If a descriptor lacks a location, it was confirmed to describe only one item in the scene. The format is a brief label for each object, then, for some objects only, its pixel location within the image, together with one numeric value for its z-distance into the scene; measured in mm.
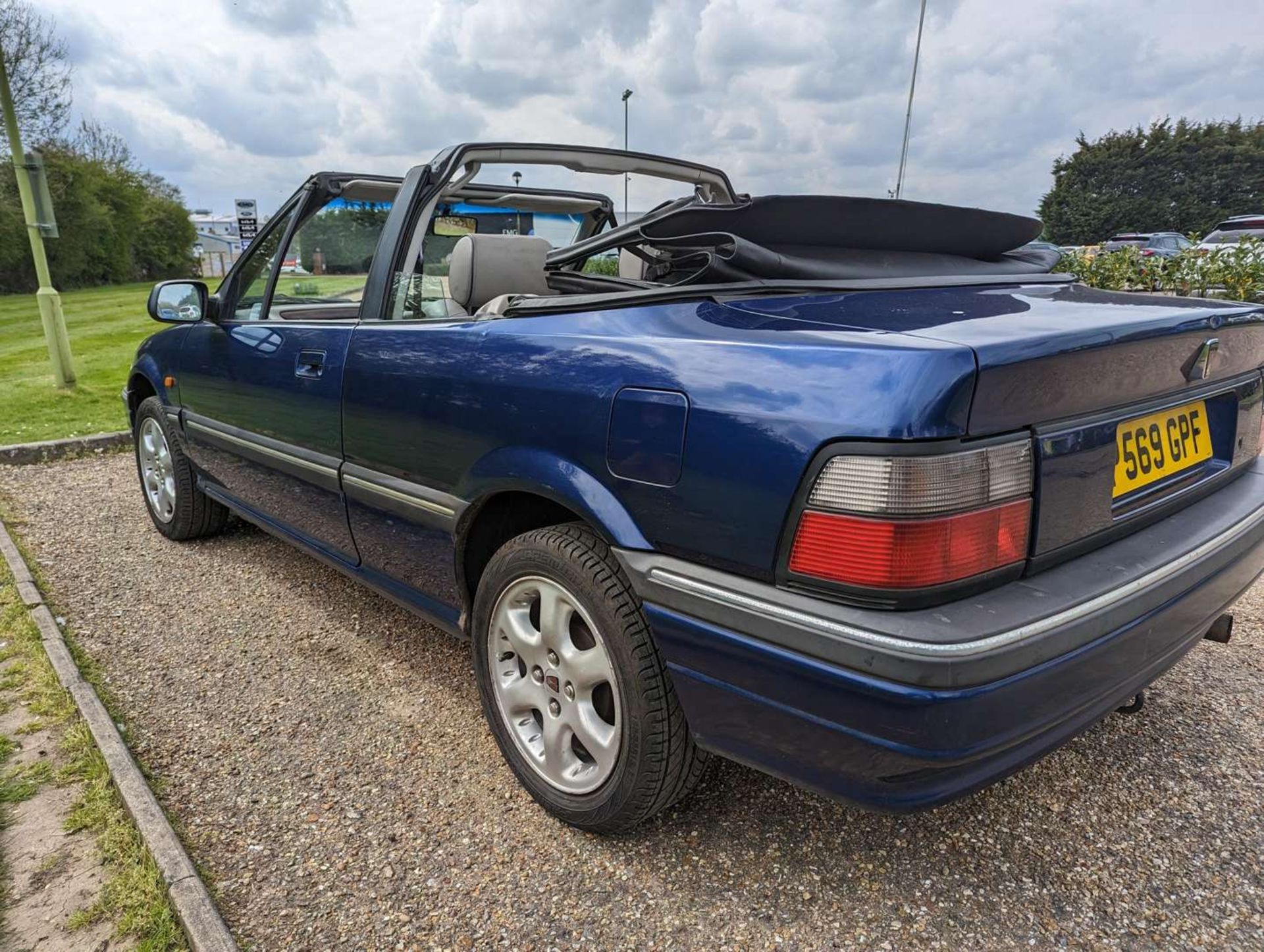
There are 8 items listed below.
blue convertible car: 1351
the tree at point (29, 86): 18781
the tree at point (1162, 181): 42500
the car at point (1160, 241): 21961
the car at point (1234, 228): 19188
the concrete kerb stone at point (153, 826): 1630
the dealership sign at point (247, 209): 27131
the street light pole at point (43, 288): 7586
